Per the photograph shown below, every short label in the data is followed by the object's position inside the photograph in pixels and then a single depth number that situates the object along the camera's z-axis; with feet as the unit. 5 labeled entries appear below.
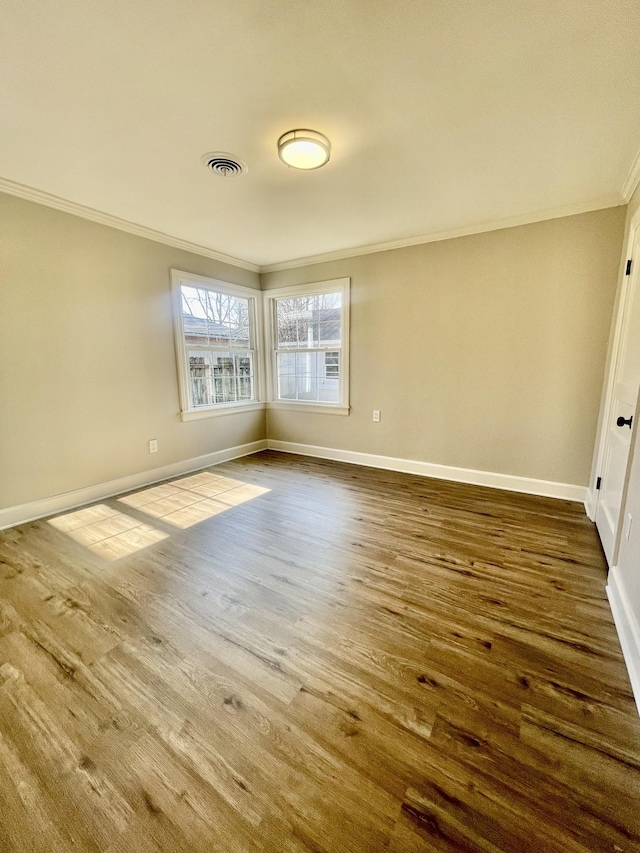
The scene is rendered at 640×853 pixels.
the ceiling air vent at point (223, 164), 6.81
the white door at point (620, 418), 6.52
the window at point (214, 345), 12.31
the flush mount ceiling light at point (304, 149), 6.15
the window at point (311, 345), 13.55
